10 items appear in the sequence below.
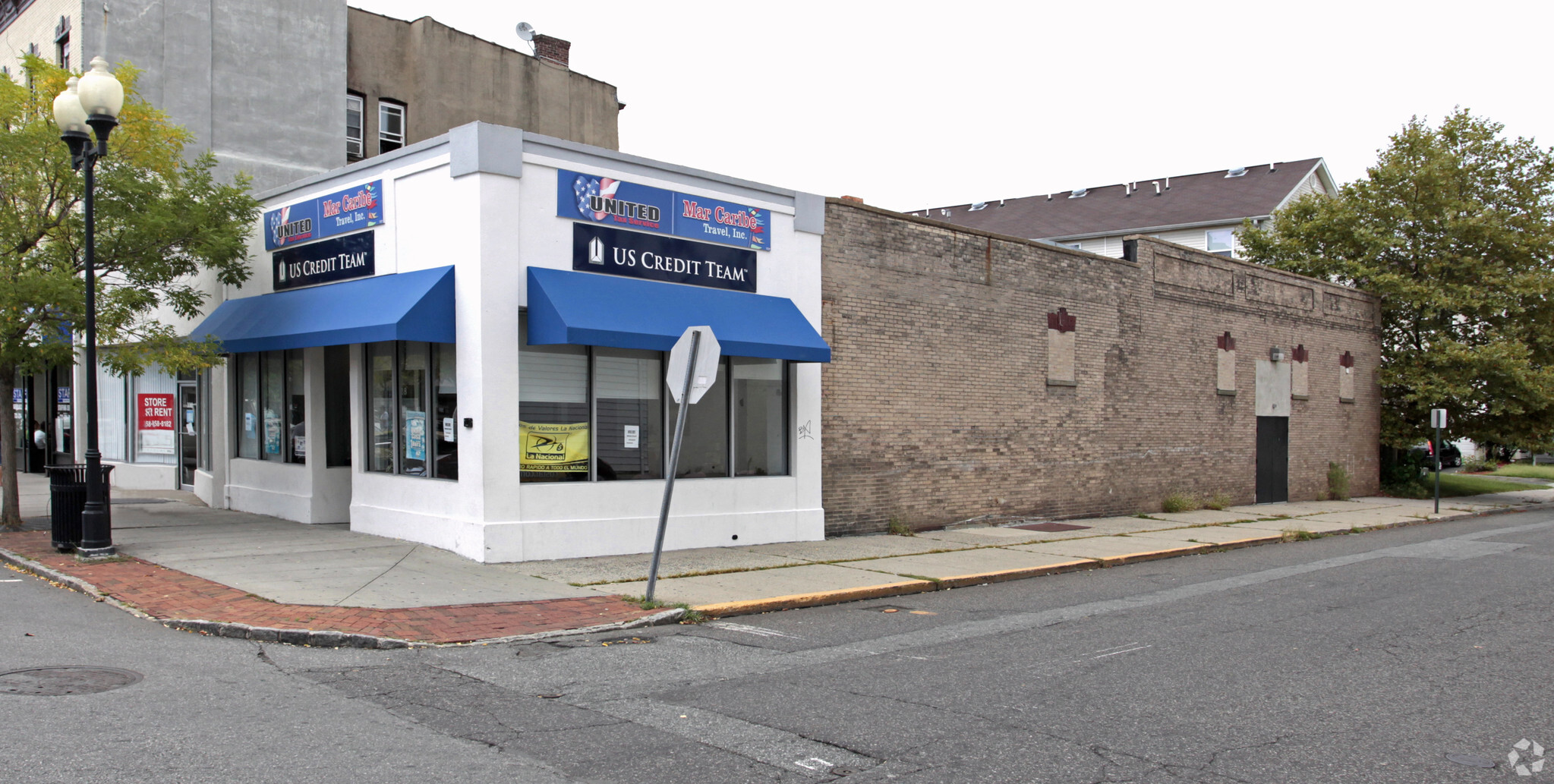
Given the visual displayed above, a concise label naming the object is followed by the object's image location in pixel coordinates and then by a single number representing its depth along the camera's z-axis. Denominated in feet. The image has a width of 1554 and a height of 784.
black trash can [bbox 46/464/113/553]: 38.78
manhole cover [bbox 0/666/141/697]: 20.94
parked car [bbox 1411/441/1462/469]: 139.95
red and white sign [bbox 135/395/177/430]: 65.67
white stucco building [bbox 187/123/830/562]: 39.68
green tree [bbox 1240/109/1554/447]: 92.12
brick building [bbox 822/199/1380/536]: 53.26
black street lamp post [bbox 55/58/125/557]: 36.70
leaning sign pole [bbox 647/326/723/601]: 31.76
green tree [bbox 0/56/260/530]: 41.83
